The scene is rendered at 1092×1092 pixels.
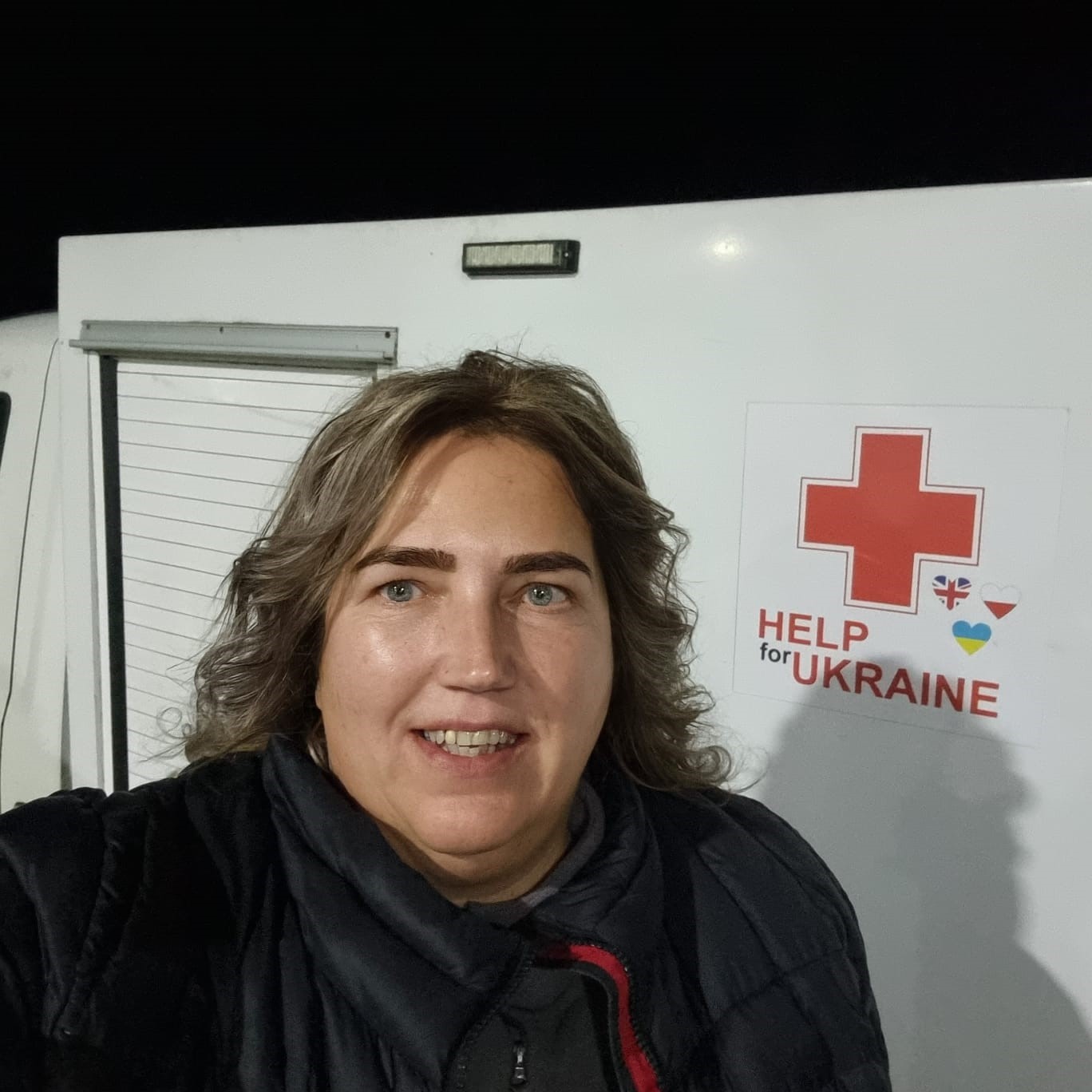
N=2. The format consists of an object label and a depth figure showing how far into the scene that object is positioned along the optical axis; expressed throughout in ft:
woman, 2.57
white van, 4.30
